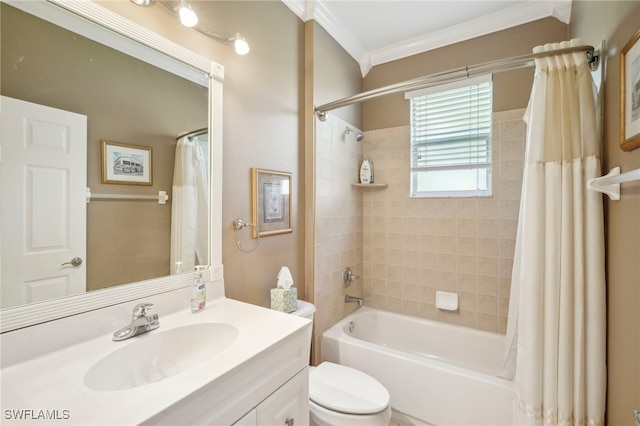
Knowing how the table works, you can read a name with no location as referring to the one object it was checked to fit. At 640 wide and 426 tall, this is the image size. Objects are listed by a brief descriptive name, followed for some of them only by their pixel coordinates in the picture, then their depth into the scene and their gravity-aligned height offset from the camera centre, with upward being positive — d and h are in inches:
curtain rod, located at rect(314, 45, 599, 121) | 47.2 +29.7
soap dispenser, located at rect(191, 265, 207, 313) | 45.3 -14.1
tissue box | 58.8 -19.3
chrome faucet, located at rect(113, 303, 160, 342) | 36.2 -15.8
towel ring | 56.5 -3.1
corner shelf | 93.3 +9.7
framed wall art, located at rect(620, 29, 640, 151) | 33.6 +15.7
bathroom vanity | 24.0 -17.1
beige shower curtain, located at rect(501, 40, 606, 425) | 44.2 -8.1
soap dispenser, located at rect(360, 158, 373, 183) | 95.3 +14.6
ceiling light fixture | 44.0 +33.9
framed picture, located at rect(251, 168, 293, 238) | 60.2 +2.7
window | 83.2 +24.3
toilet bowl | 49.8 -37.0
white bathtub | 58.1 -40.3
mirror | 33.0 +14.2
